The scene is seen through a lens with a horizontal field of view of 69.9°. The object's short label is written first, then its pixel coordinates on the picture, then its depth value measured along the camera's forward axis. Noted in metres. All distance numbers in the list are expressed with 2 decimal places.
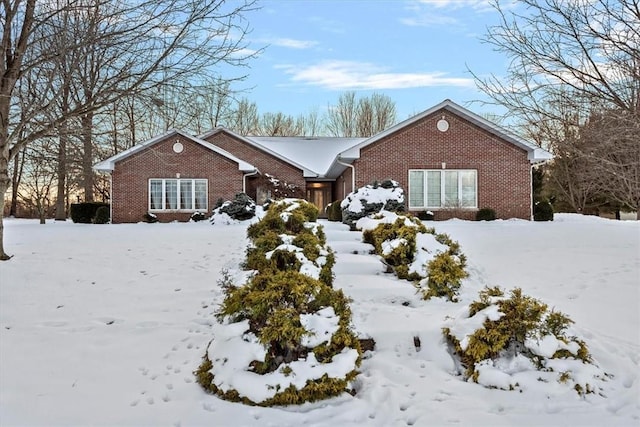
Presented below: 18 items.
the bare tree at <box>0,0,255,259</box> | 6.07
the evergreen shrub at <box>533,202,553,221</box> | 18.44
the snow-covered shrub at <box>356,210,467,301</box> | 6.53
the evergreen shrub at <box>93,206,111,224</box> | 18.81
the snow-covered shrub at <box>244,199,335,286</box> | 5.29
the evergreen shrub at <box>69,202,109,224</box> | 20.11
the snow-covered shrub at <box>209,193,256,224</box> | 15.70
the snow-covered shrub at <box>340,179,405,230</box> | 12.49
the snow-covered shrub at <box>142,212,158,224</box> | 18.73
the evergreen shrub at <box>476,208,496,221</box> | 17.61
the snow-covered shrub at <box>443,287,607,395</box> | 4.04
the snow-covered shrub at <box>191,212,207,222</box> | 18.36
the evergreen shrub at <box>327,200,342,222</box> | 16.47
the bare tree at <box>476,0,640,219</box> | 5.65
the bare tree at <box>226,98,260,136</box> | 36.31
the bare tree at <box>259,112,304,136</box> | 39.69
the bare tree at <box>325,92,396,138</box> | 39.16
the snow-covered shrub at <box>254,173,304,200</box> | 21.78
